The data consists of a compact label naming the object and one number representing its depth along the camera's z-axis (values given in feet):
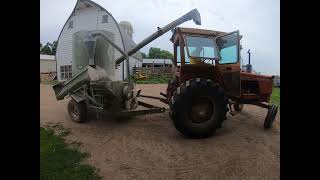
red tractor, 11.98
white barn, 35.87
